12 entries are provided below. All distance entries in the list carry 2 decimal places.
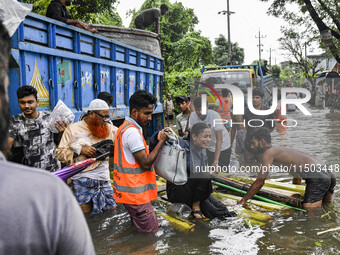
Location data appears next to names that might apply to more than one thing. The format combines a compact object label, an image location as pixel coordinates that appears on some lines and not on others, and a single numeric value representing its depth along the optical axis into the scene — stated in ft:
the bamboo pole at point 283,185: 16.46
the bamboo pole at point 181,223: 12.82
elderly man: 13.12
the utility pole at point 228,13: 95.56
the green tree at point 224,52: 133.39
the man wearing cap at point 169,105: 46.43
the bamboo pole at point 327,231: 12.25
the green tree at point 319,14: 45.70
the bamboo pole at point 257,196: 14.96
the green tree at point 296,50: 118.68
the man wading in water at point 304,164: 14.88
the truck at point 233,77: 35.91
